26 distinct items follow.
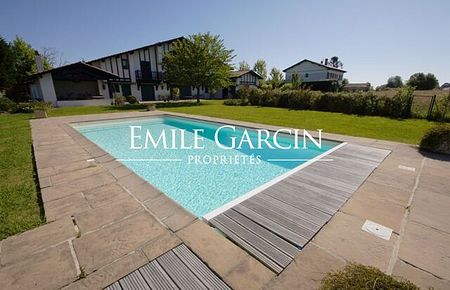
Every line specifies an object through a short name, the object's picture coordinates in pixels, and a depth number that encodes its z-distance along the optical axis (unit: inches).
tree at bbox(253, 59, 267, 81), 2020.7
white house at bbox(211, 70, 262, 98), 1374.3
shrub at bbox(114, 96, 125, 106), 836.4
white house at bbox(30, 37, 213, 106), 815.1
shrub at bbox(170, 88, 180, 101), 1146.0
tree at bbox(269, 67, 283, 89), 1350.1
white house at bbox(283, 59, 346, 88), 1530.5
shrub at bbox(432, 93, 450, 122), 450.6
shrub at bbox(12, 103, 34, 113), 651.0
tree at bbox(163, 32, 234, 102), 891.4
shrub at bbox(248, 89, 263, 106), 826.2
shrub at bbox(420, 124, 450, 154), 231.5
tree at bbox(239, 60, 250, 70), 2217.0
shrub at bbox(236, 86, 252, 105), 865.5
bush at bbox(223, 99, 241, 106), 874.1
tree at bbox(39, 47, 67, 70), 1518.5
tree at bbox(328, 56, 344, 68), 3612.2
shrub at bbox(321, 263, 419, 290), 56.4
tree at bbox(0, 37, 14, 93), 692.7
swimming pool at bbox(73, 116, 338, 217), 195.0
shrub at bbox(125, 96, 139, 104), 917.8
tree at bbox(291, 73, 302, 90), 1109.7
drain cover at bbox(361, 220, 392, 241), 102.0
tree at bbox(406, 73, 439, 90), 1754.4
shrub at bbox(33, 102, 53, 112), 617.4
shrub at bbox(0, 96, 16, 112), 647.6
